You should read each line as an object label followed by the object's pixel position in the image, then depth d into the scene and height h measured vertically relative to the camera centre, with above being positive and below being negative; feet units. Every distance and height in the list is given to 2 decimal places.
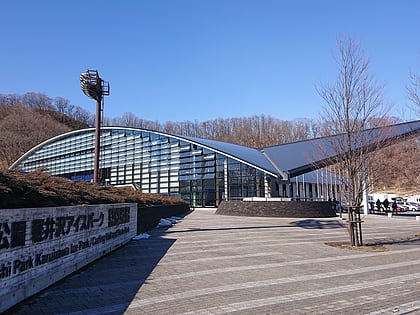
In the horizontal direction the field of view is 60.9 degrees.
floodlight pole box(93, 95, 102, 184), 70.28 +14.26
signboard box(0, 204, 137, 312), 17.26 -2.52
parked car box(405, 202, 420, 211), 157.07 -2.86
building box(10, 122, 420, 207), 119.14 +13.93
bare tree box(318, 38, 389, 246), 41.24 +5.50
